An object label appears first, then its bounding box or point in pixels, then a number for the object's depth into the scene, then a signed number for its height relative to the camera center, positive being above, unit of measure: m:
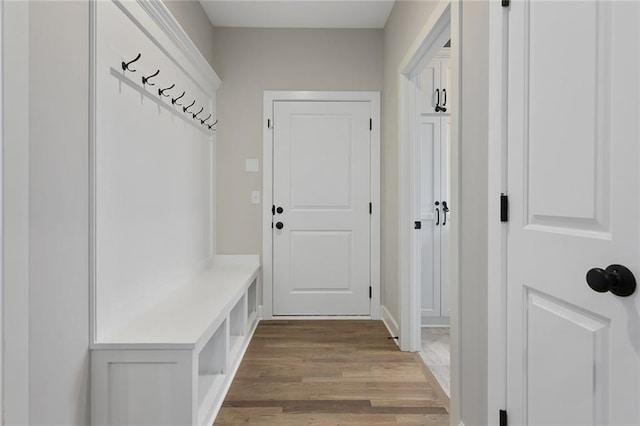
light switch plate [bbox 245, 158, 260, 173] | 3.52 +0.39
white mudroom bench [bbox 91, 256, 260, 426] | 1.52 -0.65
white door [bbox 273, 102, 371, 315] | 3.53 +0.01
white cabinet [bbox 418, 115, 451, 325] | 3.30 -0.05
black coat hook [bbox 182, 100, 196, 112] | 2.59 +0.68
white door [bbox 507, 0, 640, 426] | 0.86 +0.00
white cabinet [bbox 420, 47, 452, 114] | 3.30 +1.05
